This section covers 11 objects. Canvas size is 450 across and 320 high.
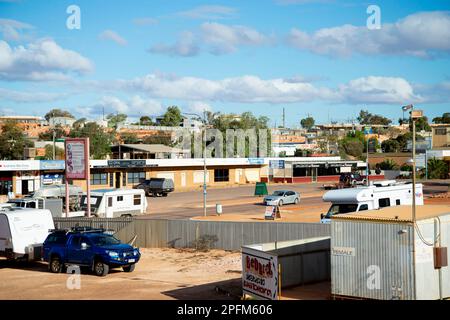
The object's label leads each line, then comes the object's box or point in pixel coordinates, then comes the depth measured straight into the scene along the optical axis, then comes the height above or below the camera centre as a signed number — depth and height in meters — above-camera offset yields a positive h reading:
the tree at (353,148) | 132.62 +0.98
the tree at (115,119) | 170.15 +10.49
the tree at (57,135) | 126.23 +4.58
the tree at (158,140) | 122.94 +3.06
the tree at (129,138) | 126.04 +3.82
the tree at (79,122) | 134.49 +7.98
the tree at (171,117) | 191.51 +11.91
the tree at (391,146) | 140.25 +1.38
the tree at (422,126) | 184.90 +7.68
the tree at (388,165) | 100.54 -2.15
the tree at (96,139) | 94.79 +2.88
